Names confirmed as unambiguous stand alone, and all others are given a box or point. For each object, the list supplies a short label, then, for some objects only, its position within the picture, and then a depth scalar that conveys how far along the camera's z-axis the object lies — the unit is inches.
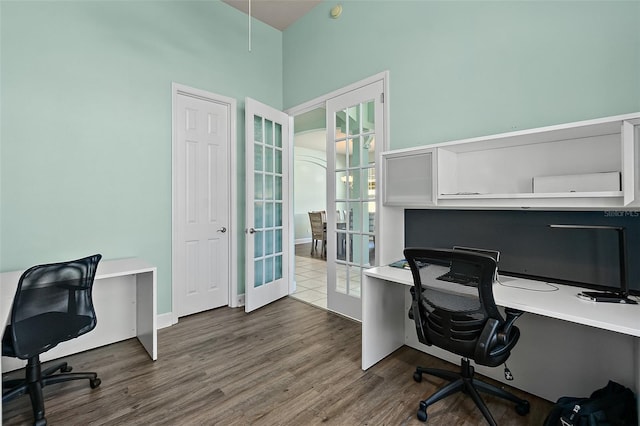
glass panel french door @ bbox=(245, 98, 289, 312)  130.6
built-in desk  57.2
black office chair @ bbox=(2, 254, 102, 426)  64.6
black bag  54.2
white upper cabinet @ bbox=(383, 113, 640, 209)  58.5
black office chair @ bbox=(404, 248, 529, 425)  60.7
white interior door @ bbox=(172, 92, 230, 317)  124.3
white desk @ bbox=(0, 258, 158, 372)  92.0
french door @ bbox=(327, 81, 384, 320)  117.6
